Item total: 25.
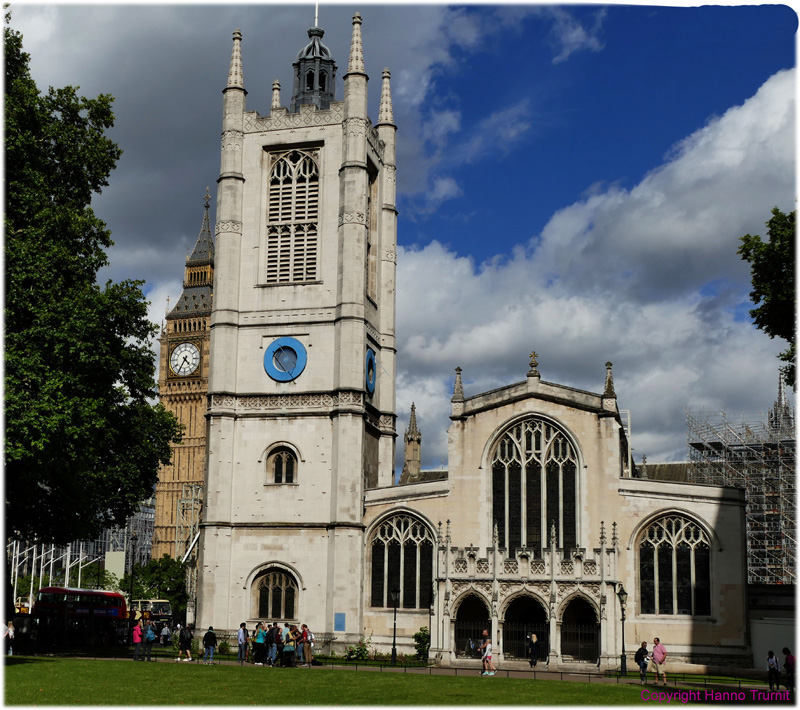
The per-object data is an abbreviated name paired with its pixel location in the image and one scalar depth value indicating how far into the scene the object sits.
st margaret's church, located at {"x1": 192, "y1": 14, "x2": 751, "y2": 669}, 39.62
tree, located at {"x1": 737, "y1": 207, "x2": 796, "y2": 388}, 27.36
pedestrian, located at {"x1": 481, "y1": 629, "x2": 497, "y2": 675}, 32.34
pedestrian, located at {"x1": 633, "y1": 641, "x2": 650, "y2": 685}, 31.33
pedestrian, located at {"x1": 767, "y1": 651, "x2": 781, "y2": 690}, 27.77
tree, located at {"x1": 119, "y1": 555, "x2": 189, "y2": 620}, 95.56
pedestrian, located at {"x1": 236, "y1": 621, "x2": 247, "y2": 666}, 36.16
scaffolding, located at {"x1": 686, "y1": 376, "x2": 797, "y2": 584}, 57.34
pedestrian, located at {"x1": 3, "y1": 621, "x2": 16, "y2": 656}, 30.31
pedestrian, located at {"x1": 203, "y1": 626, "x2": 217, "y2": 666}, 35.19
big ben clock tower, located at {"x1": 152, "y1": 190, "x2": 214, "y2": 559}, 123.12
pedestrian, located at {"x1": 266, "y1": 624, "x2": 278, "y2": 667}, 35.25
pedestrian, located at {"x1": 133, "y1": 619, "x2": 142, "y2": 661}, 33.93
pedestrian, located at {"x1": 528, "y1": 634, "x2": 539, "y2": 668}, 37.53
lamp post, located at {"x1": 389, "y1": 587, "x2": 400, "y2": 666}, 39.17
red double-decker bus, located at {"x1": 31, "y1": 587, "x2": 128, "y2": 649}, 49.44
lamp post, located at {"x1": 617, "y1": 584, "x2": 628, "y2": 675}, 38.75
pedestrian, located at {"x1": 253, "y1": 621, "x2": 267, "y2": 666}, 36.25
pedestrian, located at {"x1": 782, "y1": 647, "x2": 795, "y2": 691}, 28.25
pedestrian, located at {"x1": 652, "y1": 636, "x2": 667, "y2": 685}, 30.03
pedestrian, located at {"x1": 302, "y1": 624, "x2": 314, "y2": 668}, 35.78
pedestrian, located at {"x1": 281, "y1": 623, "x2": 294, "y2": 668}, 34.25
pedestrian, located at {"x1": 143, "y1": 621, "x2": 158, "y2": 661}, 34.50
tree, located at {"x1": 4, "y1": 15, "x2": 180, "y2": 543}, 27.56
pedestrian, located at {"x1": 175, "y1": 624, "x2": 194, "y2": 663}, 35.34
